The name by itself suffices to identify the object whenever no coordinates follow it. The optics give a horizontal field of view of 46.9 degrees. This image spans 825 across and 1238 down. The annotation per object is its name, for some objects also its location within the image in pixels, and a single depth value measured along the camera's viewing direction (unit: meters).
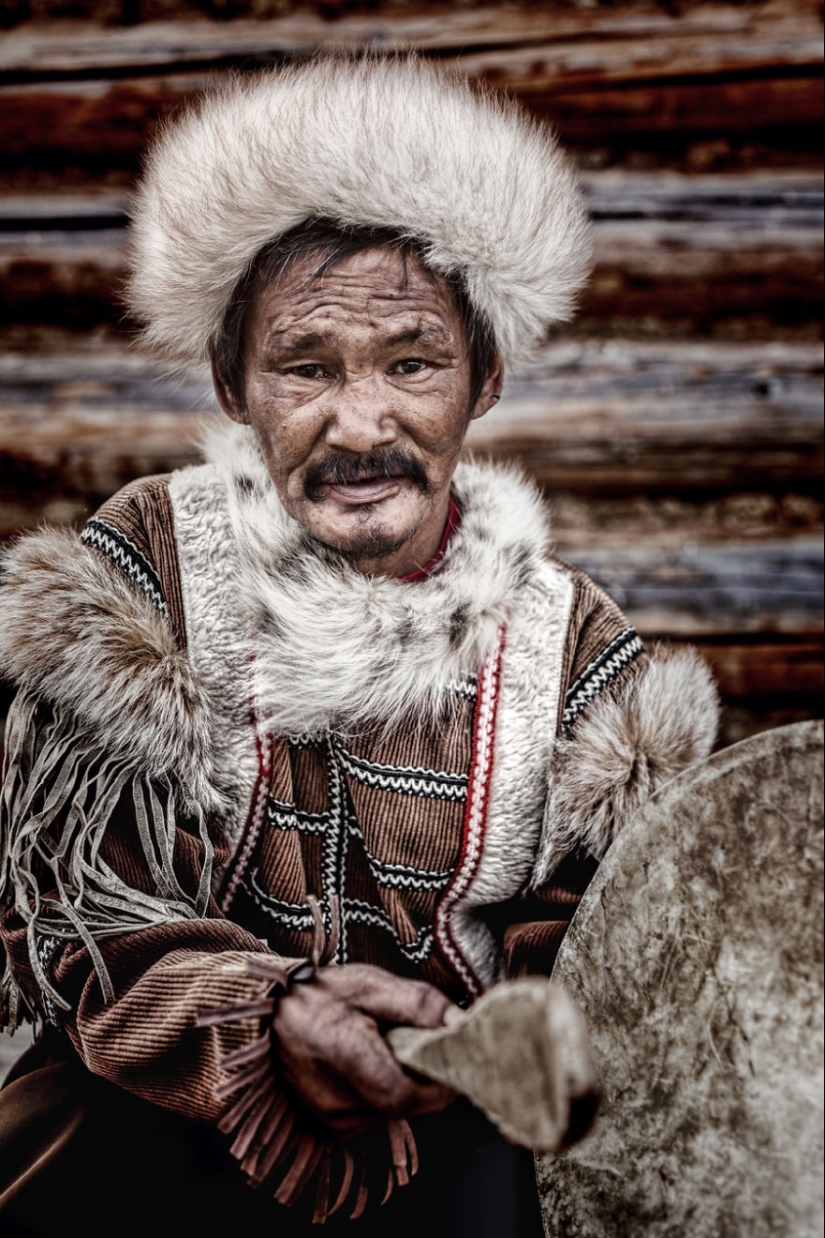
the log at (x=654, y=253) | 1.88
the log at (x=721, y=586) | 1.98
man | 1.09
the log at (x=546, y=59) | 1.81
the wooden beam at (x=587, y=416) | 1.94
